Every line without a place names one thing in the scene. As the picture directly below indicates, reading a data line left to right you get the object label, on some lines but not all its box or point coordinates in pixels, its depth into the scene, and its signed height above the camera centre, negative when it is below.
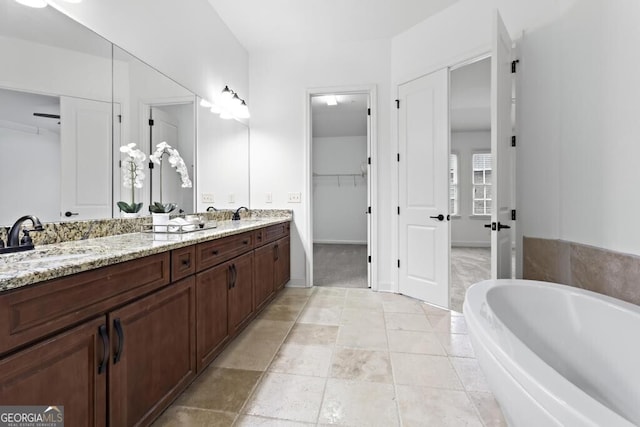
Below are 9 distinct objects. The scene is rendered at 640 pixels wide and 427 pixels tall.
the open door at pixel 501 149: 1.87 +0.39
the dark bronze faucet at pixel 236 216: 3.05 -0.09
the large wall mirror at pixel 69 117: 1.20 +0.47
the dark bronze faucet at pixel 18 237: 1.11 -0.11
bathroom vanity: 0.77 -0.41
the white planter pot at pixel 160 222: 1.88 -0.09
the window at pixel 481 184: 6.38 +0.52
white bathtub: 0.66 -0.47
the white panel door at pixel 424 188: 2.77 +0.20
